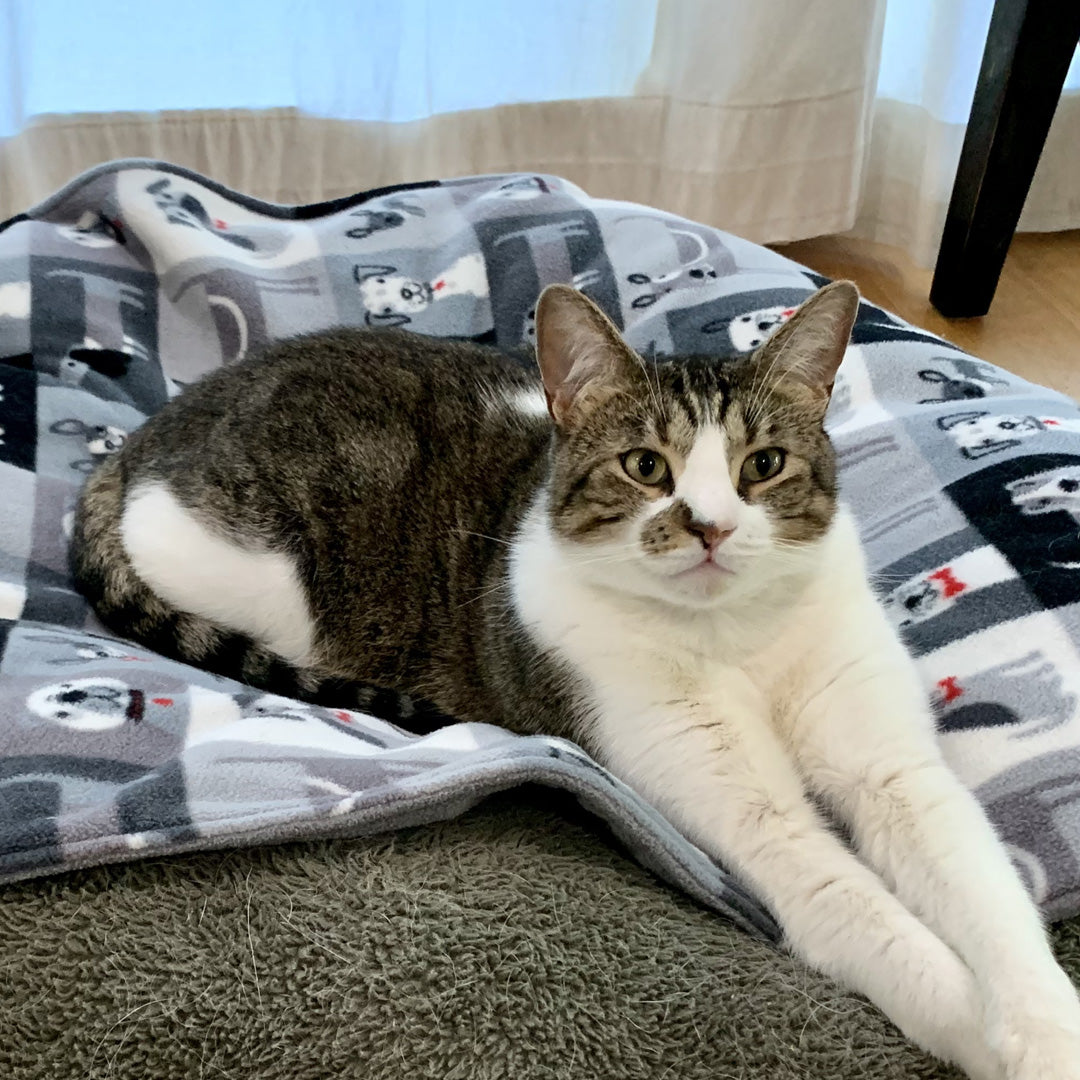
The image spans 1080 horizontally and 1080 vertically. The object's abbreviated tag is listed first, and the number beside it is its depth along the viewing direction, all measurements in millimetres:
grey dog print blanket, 486
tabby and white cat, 475
